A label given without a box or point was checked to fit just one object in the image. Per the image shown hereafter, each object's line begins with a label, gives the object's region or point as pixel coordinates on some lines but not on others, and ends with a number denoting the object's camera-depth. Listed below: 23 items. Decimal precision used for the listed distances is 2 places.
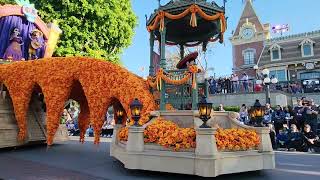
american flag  45.44
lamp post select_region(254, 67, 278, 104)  19.27
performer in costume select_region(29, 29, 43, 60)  18.61
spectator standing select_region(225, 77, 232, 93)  26.88
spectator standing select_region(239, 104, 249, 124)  17.32
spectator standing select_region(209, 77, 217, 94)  27.06
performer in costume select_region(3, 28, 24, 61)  17.61
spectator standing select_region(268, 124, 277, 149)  14.62
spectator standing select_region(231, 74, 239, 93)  26.83
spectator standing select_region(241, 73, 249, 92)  26.48
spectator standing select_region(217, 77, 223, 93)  27.12
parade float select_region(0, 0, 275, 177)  8.27
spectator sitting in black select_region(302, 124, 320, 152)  13.62
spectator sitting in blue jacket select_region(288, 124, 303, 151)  14.11
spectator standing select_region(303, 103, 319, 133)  15.21
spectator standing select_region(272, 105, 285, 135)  16.48
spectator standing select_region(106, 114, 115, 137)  22.08
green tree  23.45
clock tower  42.59
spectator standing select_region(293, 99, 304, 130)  15.84
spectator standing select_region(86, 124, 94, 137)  23.73
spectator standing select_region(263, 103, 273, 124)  16.08
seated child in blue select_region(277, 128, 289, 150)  14.59
